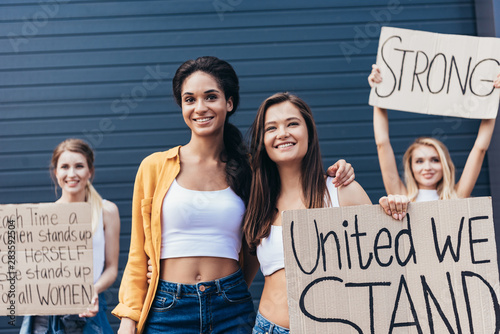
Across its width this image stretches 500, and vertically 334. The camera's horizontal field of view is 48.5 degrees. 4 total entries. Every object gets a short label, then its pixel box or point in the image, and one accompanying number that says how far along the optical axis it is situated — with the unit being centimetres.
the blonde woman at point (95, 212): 363
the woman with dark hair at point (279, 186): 243
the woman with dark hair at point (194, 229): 256
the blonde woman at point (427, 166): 363
